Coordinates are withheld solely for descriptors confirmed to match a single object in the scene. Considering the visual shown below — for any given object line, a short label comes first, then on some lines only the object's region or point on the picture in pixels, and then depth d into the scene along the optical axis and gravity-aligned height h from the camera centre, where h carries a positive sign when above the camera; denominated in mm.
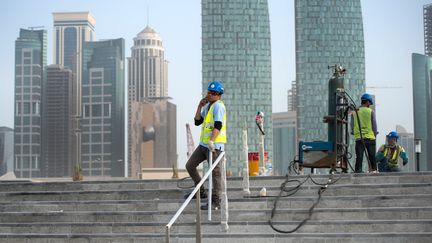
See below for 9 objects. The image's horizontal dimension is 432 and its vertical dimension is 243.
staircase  11148 -973
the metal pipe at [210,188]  11191 -540
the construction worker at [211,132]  11828 +285
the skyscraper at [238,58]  196375 +23740
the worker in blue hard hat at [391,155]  17656 -119
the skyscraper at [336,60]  194750 +22985
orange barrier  17492 -330
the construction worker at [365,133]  16062 +351
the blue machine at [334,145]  16516 +110
